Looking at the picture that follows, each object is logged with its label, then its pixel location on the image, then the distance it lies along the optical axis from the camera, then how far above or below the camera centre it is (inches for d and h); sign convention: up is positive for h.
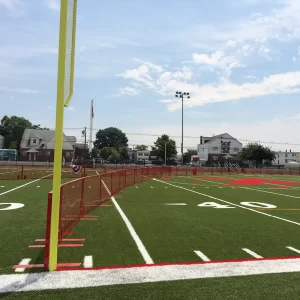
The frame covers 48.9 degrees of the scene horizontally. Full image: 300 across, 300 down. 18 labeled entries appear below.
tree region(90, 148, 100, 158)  3857.0 +94.5
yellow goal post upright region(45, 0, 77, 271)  183.2 +16.9
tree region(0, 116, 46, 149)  4461.1 +437.2
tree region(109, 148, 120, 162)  3883.9 +75.1
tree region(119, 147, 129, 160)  4540.4 +117.4
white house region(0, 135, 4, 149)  4333.2 +219.8
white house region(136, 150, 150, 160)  5690.9 +139.8
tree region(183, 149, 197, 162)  5152.6 +144.4
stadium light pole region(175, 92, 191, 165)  2515.0 +526.4
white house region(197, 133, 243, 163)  4299.2 +219.8
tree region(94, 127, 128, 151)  5418.3 +379.3
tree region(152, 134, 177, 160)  3789.4 +191.8
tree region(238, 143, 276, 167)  3513.8 +124.7
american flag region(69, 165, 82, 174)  1080.3 -28.6
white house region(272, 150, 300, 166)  5211.6 +147.0
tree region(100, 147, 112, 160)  3971.5 +98.5
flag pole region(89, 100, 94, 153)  1837.0 +243.7
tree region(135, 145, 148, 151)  6112.2 +260.7
